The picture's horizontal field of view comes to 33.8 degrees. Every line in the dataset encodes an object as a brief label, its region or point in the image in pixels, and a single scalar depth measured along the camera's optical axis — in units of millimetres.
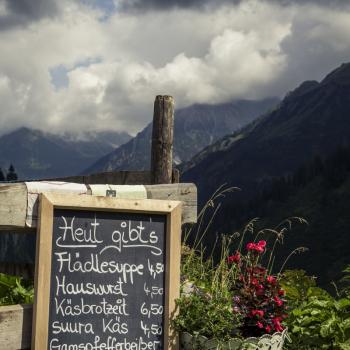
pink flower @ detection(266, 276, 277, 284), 5202
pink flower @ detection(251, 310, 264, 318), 4930
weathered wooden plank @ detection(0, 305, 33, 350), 4211
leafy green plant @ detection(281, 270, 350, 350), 4926
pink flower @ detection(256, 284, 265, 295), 5125
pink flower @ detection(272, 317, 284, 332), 4969
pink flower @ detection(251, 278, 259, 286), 5195
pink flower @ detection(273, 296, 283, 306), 5086
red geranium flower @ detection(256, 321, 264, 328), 4887
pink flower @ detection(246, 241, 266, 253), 5574
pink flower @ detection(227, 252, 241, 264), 5711
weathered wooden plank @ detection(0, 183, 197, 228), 4211
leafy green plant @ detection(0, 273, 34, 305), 5191
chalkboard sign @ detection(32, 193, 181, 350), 4469
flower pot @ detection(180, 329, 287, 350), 4680
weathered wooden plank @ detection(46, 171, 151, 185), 7477
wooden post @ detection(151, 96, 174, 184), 7309
